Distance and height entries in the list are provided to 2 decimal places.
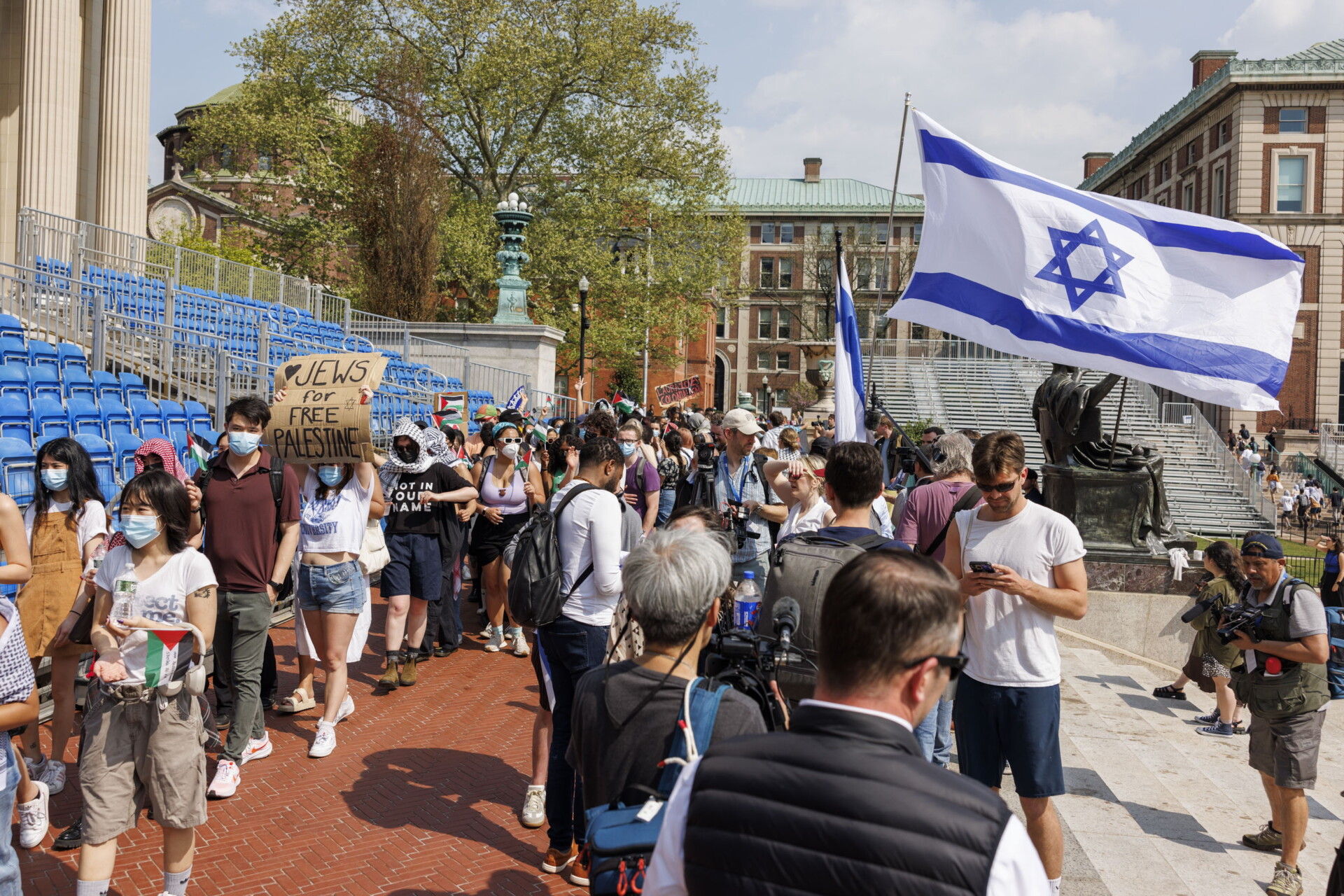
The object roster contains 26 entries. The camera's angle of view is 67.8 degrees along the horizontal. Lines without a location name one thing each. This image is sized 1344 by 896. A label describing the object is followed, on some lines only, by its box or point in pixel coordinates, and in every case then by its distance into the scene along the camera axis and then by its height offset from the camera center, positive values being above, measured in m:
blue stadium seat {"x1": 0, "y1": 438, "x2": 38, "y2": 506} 8.79 -0.47
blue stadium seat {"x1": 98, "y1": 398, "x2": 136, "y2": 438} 10.66 +0.01
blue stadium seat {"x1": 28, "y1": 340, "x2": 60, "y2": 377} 11.05 +0.70
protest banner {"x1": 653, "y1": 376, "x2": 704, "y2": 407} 20.53 +0.96
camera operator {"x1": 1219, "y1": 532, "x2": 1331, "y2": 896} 5.39 -1.22
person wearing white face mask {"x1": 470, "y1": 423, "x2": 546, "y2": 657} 8.75 -0.68
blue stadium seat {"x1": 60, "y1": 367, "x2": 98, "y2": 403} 10.91 +0.36
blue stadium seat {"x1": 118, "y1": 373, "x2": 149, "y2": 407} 11.35 +0.38
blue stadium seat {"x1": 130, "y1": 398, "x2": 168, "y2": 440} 10.99 +0.01
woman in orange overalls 5.48 -0.79
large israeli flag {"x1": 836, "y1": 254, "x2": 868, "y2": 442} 6.67 +0.47
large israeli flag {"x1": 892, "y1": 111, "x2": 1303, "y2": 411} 5.68 +1.00
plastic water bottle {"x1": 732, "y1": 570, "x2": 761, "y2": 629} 3.88 -0.66
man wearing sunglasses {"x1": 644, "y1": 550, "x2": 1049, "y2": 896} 1.68 -0.62
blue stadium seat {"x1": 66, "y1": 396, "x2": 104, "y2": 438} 10.28 +0.02
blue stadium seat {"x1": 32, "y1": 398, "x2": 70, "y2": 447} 9.92 -0.03
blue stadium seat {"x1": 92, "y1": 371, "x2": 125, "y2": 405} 11.15 +0.38
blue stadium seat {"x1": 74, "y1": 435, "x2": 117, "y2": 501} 9.88 -0.42
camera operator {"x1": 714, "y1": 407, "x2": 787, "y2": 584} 6.96 -0.40
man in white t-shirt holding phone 4.11 -0.77
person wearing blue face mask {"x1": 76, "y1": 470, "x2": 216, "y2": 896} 3.99 -1.14
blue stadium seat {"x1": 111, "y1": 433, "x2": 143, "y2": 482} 10.43 -0.34
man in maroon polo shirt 5.90 -0.77
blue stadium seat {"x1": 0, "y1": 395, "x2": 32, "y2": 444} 9.64 -0.03
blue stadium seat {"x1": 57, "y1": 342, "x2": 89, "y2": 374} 11.37 +0.70
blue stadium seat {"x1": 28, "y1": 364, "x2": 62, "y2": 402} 10.51 +0.37
